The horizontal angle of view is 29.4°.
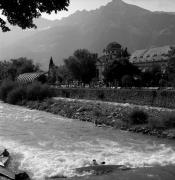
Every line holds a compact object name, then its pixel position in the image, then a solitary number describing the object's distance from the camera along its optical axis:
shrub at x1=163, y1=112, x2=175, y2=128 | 29.97
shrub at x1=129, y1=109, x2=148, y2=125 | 33.19
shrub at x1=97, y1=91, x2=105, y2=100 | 55.91
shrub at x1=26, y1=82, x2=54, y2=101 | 64.94
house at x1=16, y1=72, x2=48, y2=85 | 117.44
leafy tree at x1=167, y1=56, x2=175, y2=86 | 64.18
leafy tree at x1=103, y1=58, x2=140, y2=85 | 77.38
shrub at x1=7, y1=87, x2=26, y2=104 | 66.12
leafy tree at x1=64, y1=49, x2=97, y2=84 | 97.44
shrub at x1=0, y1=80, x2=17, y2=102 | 73.19
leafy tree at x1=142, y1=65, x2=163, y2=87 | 83.38
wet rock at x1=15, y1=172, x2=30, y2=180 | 15.06
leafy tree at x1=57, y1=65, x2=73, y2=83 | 104.34
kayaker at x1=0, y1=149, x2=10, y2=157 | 19.39
